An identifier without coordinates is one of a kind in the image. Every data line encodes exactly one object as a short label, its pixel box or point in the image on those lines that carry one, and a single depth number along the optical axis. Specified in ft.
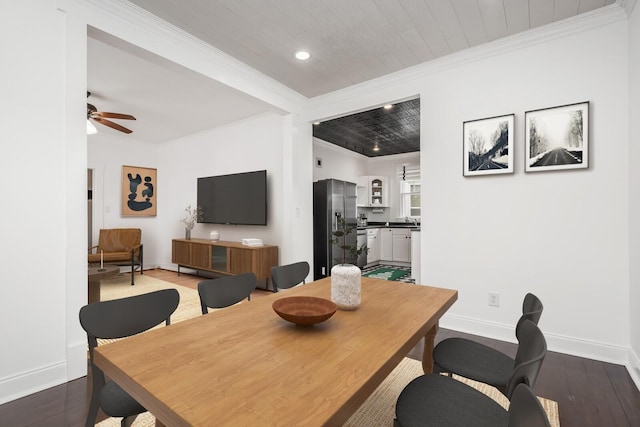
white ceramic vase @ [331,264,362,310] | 4.85
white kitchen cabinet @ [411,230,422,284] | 13.29
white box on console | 15.70
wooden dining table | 2.43
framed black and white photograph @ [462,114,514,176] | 9.34
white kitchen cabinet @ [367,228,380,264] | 22.96
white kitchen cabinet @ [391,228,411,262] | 23.08
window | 25.82
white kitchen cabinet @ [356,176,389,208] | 25.80
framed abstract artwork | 20.92
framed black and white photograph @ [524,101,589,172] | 8.29
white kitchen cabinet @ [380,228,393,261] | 23.91
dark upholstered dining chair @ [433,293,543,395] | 4.50
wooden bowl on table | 4.04
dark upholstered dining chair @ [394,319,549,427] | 3.21
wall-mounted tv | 16.33
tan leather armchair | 17.54
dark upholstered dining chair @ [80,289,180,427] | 3.96
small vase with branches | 19.45
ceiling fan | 13.10
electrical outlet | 9.54
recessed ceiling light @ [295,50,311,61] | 10.24
